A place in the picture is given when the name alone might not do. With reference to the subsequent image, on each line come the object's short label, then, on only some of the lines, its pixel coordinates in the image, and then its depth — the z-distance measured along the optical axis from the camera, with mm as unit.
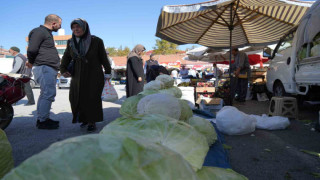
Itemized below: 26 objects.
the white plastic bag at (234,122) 3756
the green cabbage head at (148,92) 2972
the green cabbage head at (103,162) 513
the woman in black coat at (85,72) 3641
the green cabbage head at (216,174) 908
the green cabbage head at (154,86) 3445
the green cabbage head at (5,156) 1026
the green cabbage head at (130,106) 2361
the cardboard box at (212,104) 6008
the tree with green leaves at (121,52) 59062
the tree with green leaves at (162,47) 47062
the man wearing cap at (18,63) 6704
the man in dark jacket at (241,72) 7820
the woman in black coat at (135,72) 5391
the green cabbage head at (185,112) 2234
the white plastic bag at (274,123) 4145
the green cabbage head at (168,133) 921
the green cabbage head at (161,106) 1776
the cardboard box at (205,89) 6723
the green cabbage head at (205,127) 2463
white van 4447
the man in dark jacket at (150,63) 6637
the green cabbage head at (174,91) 3676
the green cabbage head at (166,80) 4151
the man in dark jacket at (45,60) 3770
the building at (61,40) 62825
